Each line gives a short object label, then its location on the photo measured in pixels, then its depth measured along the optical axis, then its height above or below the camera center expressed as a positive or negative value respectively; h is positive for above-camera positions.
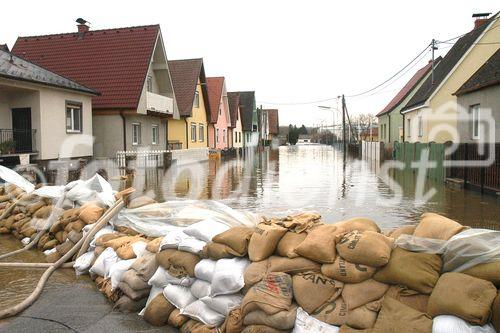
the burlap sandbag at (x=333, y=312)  3.49 -1.29
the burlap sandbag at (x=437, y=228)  3.61 -0.68
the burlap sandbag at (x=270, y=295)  3.62 -1.21
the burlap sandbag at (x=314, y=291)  3.62 -1.16
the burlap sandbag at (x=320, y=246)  3.85 -0.87
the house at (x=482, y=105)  14.40 +1.23
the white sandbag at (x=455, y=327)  2.95 -1.18
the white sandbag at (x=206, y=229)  4.79 -0.90
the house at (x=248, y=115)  56.12 +3.52
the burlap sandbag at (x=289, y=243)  4.09 -0.90
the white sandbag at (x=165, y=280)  4.46 -1.31
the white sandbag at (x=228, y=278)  4.02 -1.16
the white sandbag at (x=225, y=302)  4.00 -1.37
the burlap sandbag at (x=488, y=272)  3.16 -0.90
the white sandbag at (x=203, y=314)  4.05 -1.51
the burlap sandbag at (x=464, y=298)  2.96 -1.02
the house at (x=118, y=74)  22.69 +3.73
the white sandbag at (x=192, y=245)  4.62 -1.01
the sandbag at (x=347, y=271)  3.63 -1.01
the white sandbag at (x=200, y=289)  4.27 -1.33
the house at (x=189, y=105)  30.45 +2.75
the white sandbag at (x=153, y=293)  4.58 -1.48
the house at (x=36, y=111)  16.41 +1.34
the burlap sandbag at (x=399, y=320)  3.09 -1.21
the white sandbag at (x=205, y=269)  4.31 -1.17
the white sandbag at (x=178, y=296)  4.35 -1.43
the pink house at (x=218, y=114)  37.88 +2.58
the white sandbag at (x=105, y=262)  5.42 -1.37
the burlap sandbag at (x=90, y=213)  6.77 -1.00
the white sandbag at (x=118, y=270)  4.98 -1.36
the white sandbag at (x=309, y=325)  3.47 -1.37
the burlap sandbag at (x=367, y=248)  3.60 -0.84
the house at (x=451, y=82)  22.69 +3.10
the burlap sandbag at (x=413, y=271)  3.36 -0.95
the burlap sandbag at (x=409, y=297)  3.31 -1.13
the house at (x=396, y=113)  32.88 +2.43
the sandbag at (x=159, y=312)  4.37 -1.57
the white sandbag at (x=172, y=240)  4.83 -1.00
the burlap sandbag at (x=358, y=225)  4.29 -0.77
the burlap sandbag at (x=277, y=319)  3.55 -1.35
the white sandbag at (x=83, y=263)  5.87 -1.49
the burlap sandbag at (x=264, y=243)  4.17 -0.89
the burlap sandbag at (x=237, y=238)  4.30 -0.89
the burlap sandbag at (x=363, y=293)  3.50 -1.14
